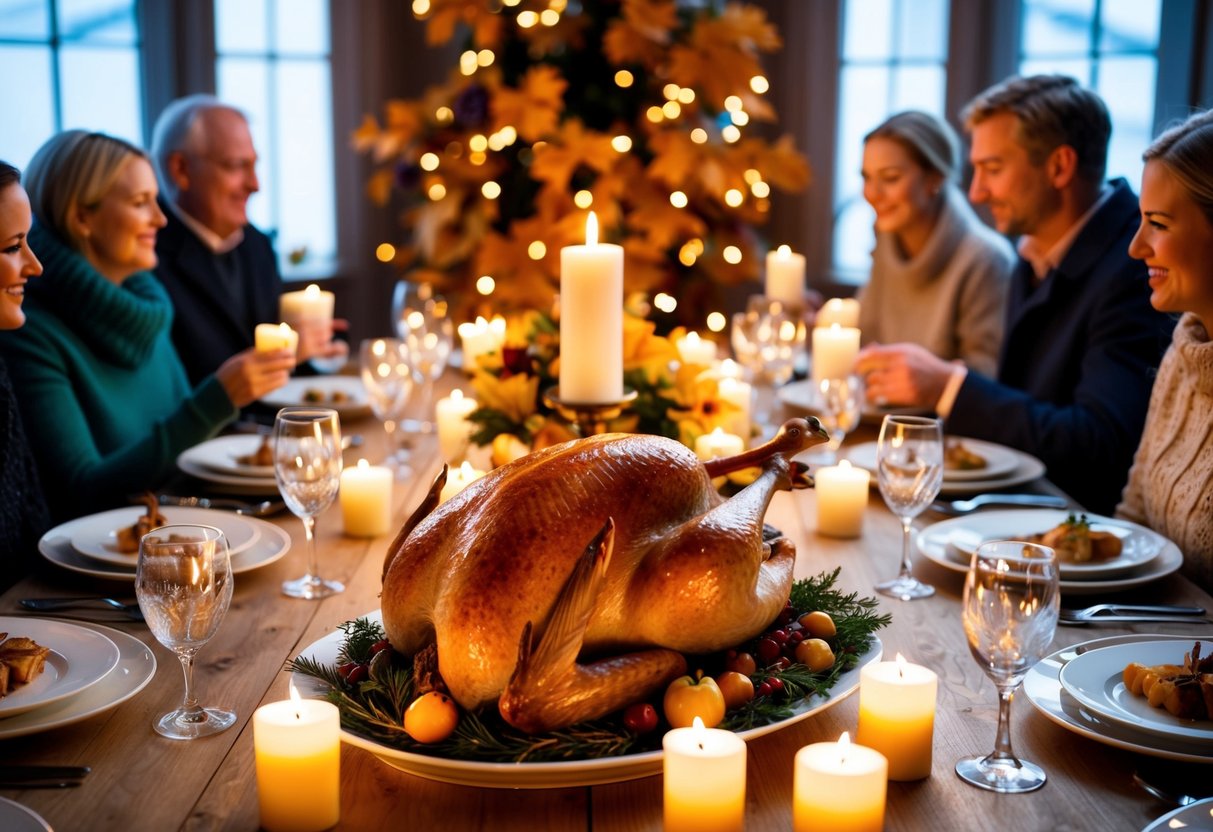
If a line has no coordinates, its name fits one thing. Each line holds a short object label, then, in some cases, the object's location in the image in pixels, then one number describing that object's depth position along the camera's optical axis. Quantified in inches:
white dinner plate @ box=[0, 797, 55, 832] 36.0
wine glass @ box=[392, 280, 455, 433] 96.0
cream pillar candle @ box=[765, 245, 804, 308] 118.3
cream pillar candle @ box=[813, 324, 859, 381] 90.4
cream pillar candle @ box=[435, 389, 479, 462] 83.2
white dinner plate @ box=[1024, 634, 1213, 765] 41.7
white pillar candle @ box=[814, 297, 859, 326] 111.0
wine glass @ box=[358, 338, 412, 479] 81.8
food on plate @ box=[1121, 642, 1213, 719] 43.4
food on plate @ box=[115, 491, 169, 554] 62.4
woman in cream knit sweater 68.4
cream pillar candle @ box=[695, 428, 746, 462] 72.6
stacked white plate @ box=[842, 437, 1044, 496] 78.0
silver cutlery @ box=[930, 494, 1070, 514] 73.5
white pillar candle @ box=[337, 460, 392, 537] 69.4
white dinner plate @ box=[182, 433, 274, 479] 78.6
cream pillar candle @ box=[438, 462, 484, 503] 63.2
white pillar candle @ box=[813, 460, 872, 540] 69.7
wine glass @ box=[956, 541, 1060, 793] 39.0
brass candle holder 62.9
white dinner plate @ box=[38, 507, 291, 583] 59.8
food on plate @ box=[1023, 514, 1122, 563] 61.6
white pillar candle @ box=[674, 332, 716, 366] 89.7
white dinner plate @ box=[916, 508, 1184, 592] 59.9
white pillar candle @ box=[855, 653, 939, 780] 41.1
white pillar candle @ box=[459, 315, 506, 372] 94.0
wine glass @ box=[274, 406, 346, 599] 59.0
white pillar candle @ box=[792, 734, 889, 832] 36.0
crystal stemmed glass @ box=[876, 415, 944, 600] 59.7
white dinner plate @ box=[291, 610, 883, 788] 38.8
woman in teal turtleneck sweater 85.3
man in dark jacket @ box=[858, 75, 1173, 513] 92.3
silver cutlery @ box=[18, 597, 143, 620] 56.2
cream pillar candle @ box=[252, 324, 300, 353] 91.5
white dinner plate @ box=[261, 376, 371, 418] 100.4
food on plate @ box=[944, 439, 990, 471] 80.5
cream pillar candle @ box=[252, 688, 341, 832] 37.4
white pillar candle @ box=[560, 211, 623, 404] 62.0
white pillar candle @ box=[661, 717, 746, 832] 35.8
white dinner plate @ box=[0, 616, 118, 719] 43.6
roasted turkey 39.3
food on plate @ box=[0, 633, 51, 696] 44.9
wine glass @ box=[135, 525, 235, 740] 42.3
